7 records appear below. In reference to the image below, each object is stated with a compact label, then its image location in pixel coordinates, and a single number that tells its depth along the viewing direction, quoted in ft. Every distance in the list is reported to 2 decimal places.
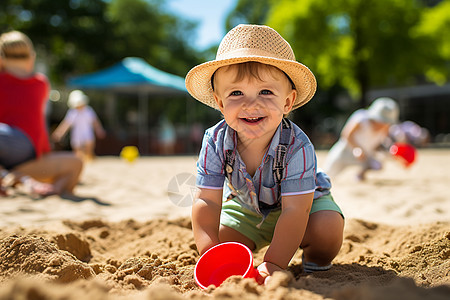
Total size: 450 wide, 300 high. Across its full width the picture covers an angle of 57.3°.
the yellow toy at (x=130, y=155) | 27.89
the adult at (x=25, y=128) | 12.28
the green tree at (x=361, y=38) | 51.96
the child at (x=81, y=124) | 27.81
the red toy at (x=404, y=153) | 18.52
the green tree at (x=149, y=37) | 67.89
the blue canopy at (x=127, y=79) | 40.09
